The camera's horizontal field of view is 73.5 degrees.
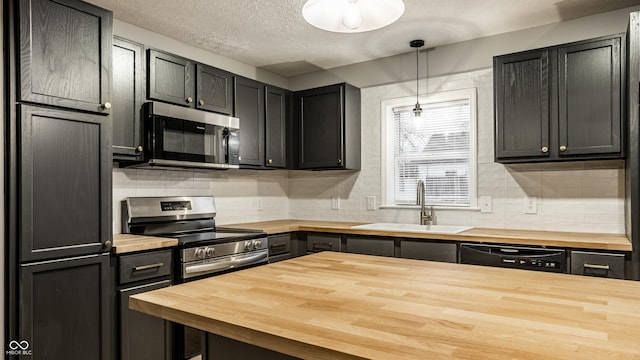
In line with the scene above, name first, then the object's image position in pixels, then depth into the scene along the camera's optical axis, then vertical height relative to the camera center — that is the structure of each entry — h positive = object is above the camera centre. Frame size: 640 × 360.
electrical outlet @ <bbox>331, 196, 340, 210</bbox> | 4.37 -0.26
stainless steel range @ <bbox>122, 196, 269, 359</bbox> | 2.72 -0.43
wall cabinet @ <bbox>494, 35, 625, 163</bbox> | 2.73 +0.51
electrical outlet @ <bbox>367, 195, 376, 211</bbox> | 4.14 -0.24
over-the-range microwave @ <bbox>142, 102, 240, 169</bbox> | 2.95 +0.31
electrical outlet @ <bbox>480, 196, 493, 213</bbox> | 3.51 -0.22
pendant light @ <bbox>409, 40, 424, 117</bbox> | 3.52 +1.09
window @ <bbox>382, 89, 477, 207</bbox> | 3.67 +0.25
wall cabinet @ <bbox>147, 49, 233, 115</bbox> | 3.03 +0.73
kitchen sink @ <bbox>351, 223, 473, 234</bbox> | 3.30 -0.42
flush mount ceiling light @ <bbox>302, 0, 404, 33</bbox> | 1.74 +0.68
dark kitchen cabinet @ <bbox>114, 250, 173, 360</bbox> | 2.46 -0.79
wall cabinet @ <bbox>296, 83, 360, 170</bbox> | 3.96 +0.48
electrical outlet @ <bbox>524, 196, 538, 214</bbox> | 3.30 -0.21
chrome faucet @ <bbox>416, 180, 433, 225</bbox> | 3.70 -0.25
